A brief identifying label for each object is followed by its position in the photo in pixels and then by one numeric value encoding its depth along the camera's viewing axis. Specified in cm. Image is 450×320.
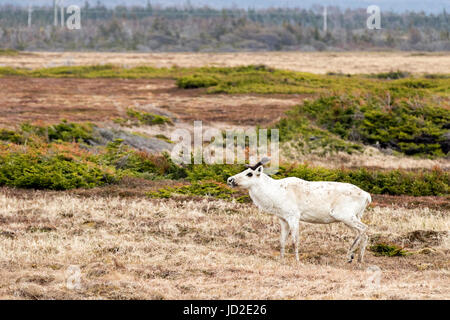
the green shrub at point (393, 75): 6380
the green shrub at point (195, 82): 5452
